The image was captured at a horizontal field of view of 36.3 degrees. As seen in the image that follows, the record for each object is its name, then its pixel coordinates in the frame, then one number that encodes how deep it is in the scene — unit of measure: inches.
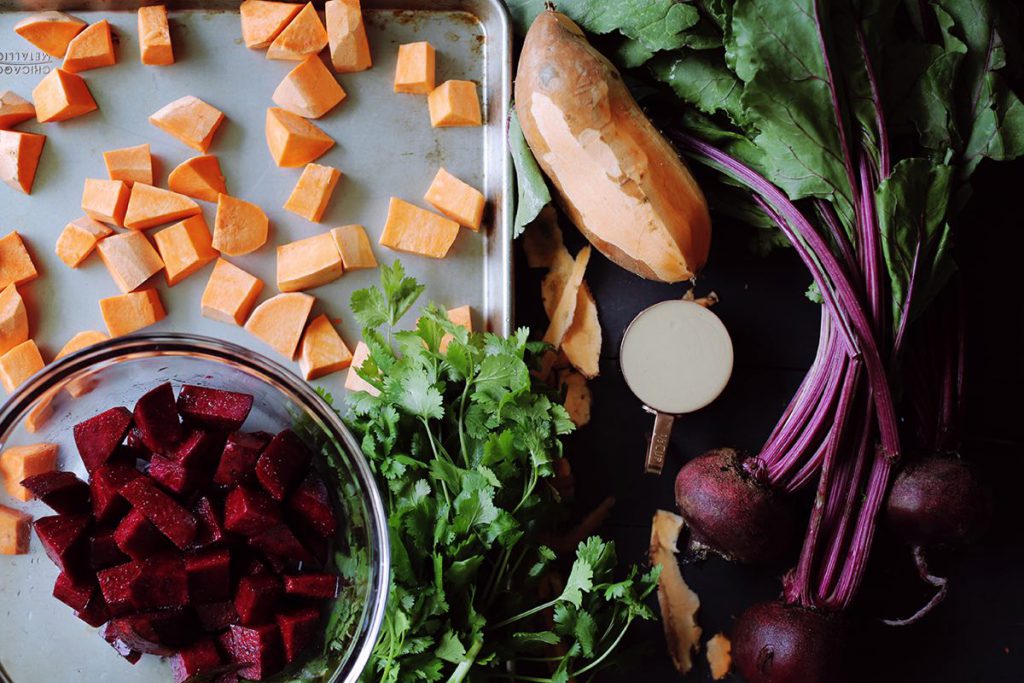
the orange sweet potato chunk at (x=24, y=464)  30.4
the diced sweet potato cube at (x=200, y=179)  34.2
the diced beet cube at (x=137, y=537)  29.6
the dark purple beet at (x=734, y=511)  33.5
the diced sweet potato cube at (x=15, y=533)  30.8
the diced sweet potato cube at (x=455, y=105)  34.6
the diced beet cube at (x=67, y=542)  29.9
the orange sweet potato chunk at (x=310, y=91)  34.4
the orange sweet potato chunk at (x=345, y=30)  34.4
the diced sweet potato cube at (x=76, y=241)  34.1
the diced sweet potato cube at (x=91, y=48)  34.2
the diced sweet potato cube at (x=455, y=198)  34.5
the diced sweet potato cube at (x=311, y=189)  34.3
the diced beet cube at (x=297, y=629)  30.1
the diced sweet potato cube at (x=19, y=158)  34.0
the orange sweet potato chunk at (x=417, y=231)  34.3
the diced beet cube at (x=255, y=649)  29.9
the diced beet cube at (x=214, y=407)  30.6
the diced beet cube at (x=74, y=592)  30.1
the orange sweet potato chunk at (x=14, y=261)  34.1
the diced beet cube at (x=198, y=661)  30.1
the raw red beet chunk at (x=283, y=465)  30.2
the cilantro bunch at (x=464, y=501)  31.2
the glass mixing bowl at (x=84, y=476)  30.5
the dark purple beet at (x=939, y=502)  33.3
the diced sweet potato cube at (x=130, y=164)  34.2
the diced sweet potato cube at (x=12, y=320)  33.9
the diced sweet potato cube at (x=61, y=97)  34.0
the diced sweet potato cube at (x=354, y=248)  34.2
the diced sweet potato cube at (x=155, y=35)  34.3
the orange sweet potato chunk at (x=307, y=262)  34.1
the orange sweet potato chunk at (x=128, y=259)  34.1
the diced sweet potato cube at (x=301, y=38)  34.4
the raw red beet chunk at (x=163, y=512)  29.7
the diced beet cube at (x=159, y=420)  30.4
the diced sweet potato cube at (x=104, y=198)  34.0
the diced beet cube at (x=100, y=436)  30.3
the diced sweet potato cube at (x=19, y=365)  33.7
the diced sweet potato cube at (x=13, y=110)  34.2
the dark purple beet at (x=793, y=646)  33.3
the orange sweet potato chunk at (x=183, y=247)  34.1
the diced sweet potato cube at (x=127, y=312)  34.0
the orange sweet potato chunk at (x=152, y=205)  34.2
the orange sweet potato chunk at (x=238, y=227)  34.2
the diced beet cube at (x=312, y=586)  30.3
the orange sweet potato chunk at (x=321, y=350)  34.2
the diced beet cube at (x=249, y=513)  29.8
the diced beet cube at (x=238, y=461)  30.3
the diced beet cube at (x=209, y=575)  29.8
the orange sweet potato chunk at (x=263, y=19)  34.5
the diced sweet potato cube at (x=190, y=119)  34.2
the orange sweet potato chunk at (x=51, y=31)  34.3
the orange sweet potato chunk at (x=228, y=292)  34.0
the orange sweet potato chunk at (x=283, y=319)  34.2
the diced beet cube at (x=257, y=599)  29.9
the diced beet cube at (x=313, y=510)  30.6
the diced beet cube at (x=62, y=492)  29.9
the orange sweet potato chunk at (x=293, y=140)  34.1
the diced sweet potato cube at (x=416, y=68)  34.6
